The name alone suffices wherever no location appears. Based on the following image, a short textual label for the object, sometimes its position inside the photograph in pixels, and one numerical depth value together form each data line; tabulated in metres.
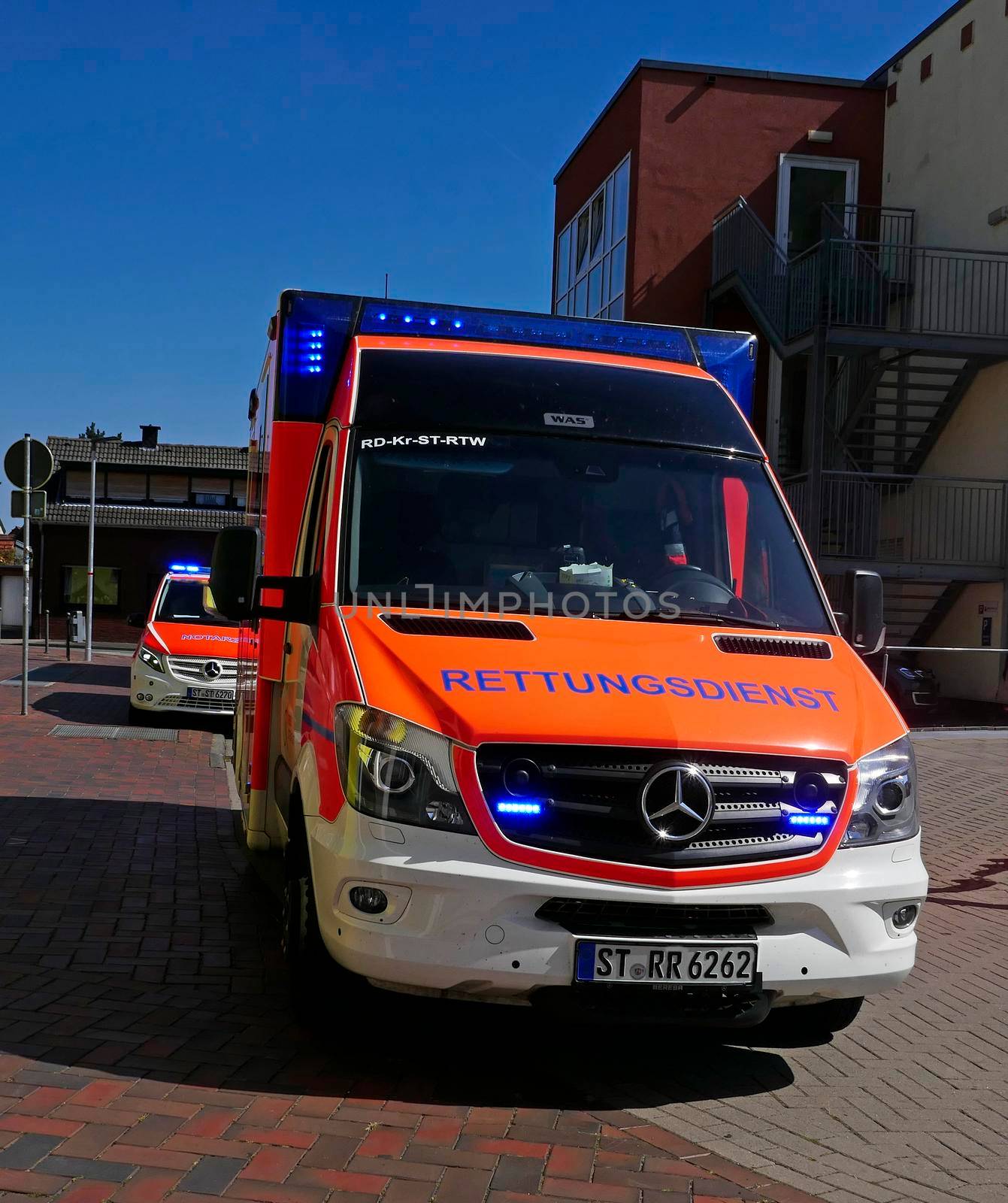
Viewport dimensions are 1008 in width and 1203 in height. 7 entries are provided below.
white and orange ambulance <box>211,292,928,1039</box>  4.06
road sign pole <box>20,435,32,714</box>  14.98
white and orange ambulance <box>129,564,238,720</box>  15.31
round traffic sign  14.97
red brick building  22.53
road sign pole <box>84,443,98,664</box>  30.94
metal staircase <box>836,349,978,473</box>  20.73
